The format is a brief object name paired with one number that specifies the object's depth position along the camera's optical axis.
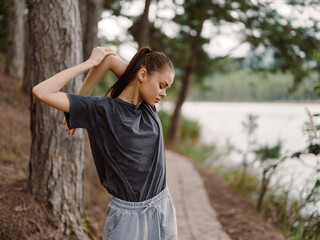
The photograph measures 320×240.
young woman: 1.38
